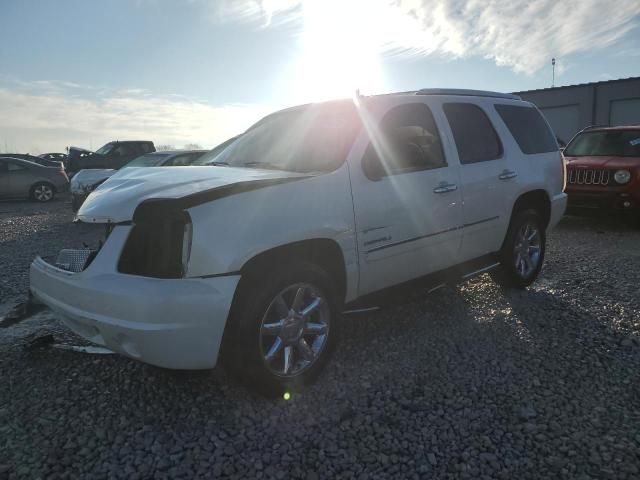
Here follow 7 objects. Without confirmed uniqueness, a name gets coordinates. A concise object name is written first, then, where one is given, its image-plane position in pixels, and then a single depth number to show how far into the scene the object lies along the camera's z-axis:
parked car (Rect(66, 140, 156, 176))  18.89
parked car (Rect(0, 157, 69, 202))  15.48
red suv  7.90
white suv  2.56
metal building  25.31
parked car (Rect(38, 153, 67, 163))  30.70
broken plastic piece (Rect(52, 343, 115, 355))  2.93
